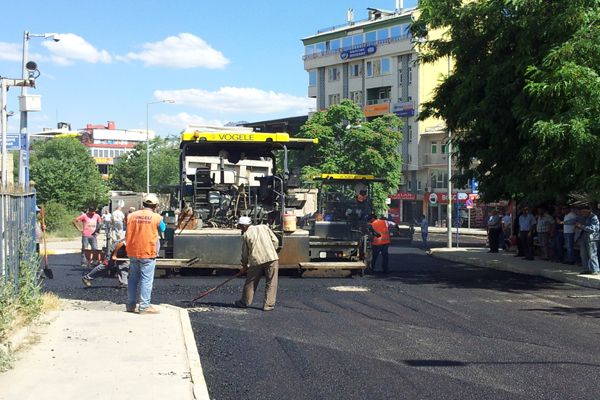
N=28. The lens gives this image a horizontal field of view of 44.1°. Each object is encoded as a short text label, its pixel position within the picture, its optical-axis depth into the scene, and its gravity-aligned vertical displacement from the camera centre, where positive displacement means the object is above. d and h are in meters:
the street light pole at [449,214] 29.39 +0.01
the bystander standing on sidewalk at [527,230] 20.77 -0.44
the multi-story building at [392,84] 60.88 +11.55
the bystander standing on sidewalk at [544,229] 19.87 -0.37
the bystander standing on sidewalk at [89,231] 17.56 -0.42
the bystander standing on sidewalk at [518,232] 21.95 -0.53
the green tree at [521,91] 14.40 +2.67
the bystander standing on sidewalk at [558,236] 19.53 -0.56
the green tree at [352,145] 49.06 +4.71
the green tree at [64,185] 44.69 +1.73
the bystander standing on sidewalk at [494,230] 24.05 -0.49
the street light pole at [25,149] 18.30 +1.66
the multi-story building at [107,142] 140.00 +14.22
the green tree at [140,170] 84.25 +5.07
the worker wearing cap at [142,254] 9.96 -0.55
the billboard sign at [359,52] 65.12 +14.60
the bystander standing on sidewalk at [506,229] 25.55 -0.48
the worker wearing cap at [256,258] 10.90 -0.65
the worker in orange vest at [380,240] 17.17 -0.59
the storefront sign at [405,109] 61.06 +8.79
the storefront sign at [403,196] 62.49 +1.60
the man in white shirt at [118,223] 18.22 -0.24
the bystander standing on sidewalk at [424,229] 31.45 -0.61
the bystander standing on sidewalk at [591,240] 15.49 -0.52
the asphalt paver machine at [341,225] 15.64 -0.25
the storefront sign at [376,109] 63.31 +9.11
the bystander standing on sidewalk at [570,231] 18.06 -0.39
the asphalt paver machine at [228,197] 14.45 +0.35
